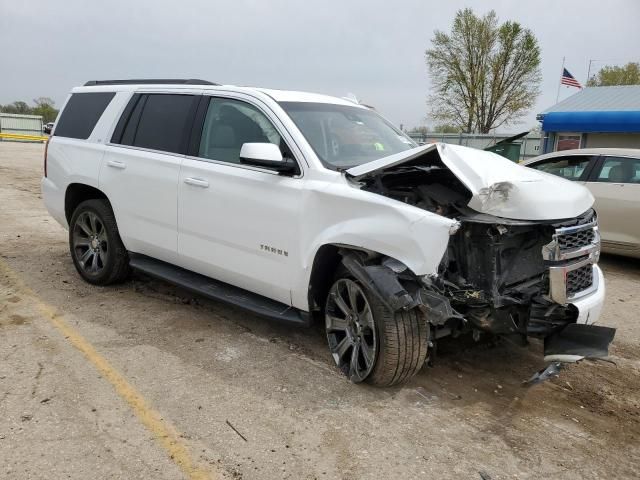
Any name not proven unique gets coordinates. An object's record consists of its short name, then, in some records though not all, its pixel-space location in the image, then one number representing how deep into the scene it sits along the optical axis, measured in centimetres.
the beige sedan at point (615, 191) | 735
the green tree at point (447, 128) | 3809
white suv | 331
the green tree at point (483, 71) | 3666
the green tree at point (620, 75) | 4181
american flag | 2792
